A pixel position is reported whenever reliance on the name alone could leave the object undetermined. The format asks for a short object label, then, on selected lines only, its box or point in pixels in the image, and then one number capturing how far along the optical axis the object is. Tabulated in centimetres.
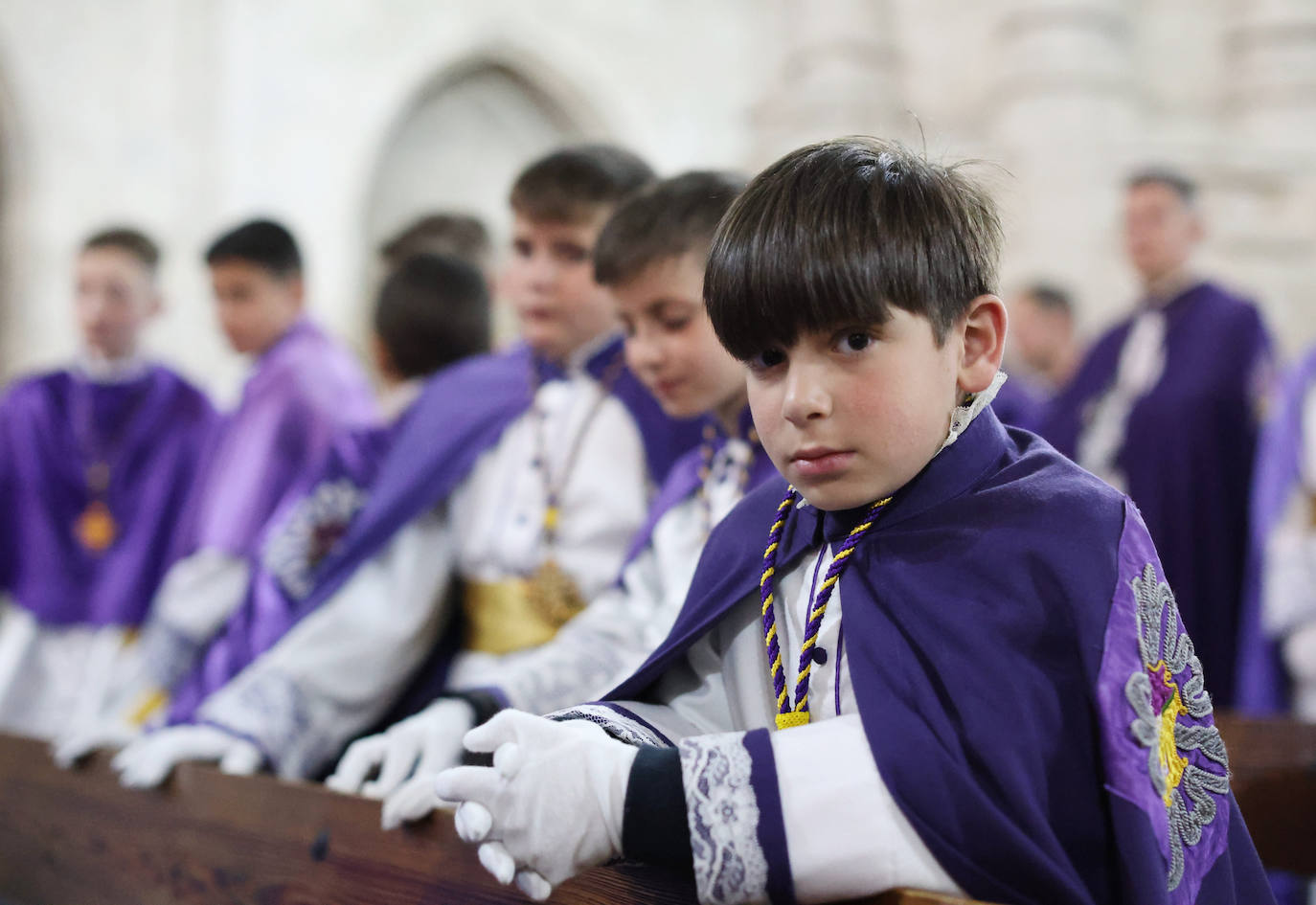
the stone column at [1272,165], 664
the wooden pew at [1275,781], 252
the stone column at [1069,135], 664
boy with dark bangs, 113
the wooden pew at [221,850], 157
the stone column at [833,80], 766
